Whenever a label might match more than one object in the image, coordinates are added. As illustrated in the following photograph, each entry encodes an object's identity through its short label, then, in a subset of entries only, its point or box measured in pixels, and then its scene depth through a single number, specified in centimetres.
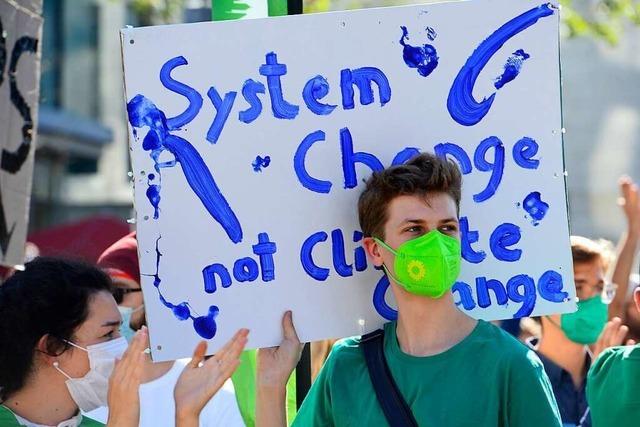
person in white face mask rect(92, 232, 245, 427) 854
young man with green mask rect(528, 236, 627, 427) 1064
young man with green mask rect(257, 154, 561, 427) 636
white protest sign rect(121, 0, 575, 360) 736
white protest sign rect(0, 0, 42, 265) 1057
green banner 910
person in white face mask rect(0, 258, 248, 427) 774
